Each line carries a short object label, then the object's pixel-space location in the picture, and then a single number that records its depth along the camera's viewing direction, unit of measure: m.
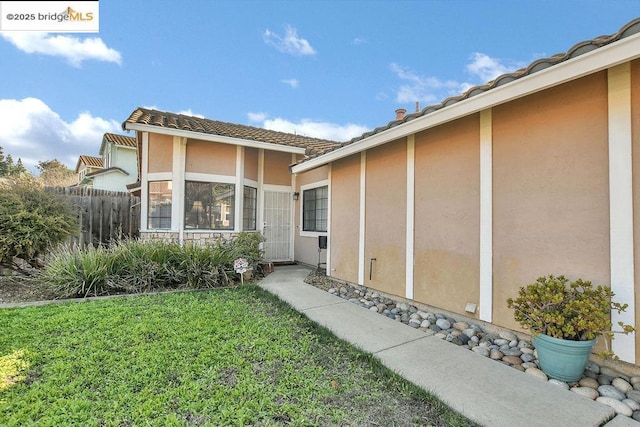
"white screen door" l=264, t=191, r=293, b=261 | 9.23
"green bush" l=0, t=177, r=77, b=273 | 5.66
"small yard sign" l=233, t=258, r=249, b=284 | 6.02
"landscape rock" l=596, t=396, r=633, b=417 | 2.20
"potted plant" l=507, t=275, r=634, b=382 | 2.53
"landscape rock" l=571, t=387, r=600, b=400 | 2.44
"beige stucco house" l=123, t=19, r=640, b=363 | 2.70
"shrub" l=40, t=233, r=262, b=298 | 5.43
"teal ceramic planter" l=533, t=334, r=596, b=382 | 2.56
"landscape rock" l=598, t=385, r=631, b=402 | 2.41
